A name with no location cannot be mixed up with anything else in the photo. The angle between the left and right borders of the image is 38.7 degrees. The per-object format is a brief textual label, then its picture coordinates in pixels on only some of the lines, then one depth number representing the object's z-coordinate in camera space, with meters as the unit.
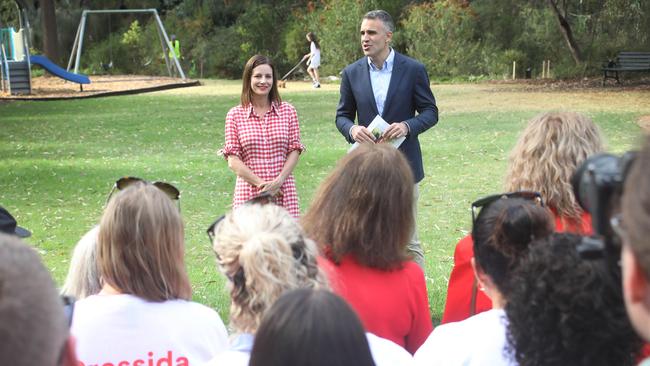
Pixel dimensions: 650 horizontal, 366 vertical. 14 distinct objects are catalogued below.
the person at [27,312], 1.58
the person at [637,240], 1.48
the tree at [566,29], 36.00
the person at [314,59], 34.59
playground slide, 31.62
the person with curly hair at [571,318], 2.26
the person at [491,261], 2.98
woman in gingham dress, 6.58
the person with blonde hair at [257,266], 2.73
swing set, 36.38
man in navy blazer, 6.62
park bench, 32.62
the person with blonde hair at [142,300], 3.28
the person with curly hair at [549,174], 4.08
